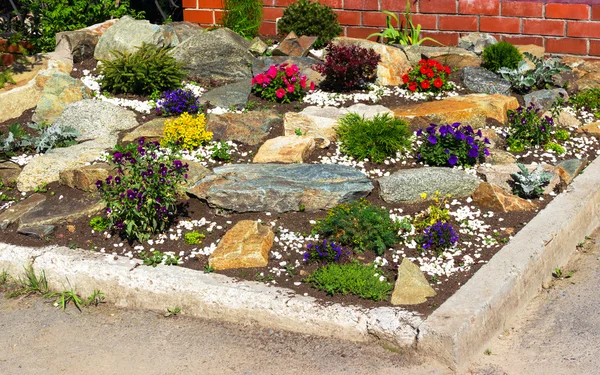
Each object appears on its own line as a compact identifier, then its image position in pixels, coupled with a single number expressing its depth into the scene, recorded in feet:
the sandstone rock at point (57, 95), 26.71
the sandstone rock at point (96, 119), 25.16
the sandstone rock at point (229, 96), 26.89
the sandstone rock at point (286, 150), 22.69
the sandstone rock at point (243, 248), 18.01
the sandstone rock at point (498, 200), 20.36
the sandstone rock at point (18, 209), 20.65
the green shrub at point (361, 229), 18.40
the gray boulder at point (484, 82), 28.17
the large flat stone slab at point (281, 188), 20.49
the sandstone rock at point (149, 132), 24.31
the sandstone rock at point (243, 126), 24.36
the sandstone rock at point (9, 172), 22.80
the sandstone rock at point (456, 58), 30.07
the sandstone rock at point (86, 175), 21.52
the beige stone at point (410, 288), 16.31
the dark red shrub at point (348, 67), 27.53
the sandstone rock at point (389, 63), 29.07
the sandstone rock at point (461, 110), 25.20
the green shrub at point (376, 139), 23.08
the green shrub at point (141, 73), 27.45
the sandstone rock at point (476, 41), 30.94
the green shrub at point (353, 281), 16.56
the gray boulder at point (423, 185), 20.86
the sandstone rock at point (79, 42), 30.55
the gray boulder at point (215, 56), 29.45
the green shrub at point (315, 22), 32.09
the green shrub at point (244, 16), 33.78
